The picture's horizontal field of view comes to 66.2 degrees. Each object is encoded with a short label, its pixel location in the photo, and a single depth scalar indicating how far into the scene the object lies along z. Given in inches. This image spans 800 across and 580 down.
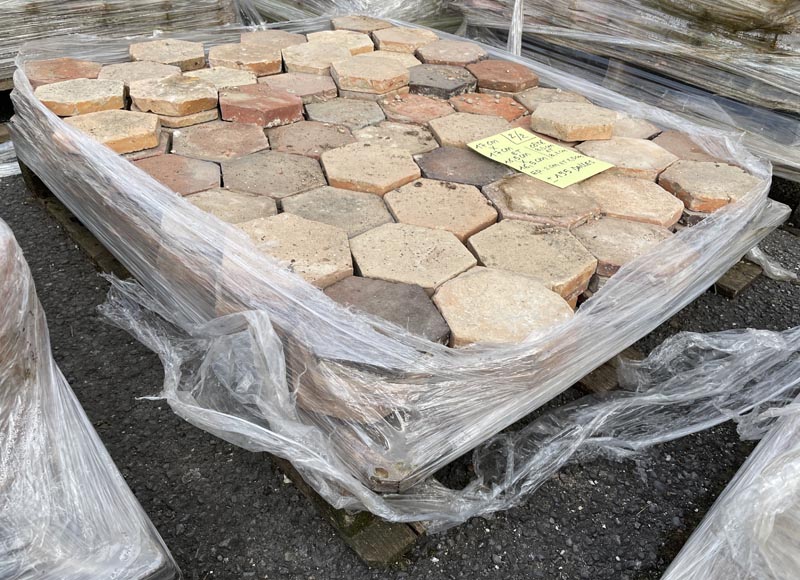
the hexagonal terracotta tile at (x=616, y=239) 54.2
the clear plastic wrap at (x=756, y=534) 40.1
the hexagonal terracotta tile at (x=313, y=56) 84.1
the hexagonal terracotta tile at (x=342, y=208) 56.4
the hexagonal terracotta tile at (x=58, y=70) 74.4
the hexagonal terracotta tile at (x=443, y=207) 57.1
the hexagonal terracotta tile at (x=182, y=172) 58.9
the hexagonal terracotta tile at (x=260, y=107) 70.9
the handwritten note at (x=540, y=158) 65.0
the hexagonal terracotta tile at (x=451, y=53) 89.6
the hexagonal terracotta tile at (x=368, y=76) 79.3
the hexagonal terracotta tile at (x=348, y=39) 91.0
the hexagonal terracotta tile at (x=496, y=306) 45.3
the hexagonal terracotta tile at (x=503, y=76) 84.3
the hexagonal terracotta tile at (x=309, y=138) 67.7
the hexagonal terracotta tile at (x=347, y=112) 73.7
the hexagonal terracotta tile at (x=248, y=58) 82.6
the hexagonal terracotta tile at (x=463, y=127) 70.6
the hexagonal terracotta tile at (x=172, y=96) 69.6
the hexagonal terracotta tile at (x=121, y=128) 63.0
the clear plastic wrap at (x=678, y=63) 94.9
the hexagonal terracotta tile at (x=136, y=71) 76.3
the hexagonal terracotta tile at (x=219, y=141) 65.4
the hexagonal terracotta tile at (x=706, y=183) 62.3
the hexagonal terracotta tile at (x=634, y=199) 60.3
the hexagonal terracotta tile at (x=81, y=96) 68.0
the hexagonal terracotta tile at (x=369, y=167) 61.5
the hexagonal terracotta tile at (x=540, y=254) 51.5
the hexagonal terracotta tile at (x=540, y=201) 58.9
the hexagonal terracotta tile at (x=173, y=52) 81.7
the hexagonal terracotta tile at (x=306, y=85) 77.8
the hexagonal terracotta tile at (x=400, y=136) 69.3
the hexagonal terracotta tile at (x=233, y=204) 55.2
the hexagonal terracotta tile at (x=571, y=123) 71.4
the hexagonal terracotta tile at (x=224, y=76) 77.2
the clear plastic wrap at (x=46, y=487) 38.4
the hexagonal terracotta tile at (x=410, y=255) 50.1
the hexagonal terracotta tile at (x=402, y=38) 93.1
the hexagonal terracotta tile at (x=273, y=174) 60.3
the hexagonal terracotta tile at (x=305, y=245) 48.7
